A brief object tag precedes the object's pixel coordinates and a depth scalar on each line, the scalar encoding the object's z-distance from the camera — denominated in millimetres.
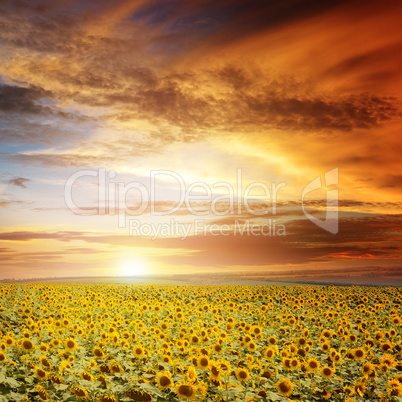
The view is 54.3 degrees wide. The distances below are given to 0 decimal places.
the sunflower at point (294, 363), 10250
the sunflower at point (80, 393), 7617
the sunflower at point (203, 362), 9118
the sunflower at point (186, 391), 7656
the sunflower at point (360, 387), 9977
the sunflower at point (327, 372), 10539
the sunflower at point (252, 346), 11828
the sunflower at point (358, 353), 12406
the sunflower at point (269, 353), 10945
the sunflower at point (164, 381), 7620
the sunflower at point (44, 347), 10653
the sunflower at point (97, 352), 10500
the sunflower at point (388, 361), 11253
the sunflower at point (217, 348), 10618
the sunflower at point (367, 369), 10477
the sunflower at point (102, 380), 8297
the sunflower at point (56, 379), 8781
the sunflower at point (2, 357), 9565
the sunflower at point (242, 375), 8539
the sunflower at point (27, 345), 10703
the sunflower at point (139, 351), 10309
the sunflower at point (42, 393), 7965
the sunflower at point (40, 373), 8914
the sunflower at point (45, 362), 9281
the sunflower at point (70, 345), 10672
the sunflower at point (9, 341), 10954
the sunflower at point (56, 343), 11219
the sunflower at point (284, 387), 8758
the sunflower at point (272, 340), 13281
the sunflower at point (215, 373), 8320
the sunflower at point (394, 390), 9562
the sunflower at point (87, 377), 8266
